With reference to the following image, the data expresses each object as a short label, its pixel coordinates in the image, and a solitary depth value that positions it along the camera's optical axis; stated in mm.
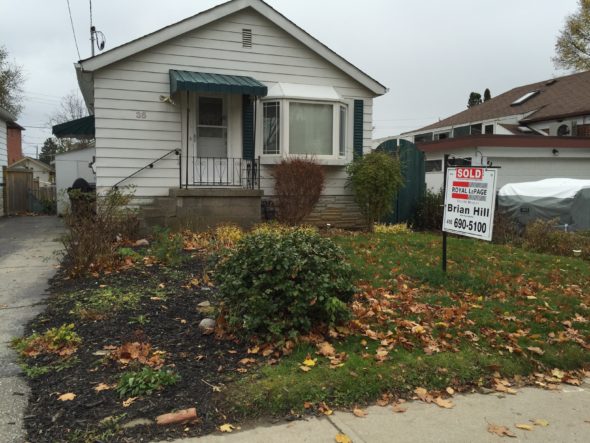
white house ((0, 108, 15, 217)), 17845
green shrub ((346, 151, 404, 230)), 11125
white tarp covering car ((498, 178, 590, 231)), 13094
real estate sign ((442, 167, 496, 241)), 6070
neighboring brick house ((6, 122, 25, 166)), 35719
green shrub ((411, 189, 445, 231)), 12930
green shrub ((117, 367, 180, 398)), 3469
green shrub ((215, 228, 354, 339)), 4258
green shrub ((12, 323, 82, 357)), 4238
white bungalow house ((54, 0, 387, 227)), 10516
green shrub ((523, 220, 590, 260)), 10031
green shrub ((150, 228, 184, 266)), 7410
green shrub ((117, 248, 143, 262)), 7396
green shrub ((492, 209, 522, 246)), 11381
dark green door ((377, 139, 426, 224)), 12895
